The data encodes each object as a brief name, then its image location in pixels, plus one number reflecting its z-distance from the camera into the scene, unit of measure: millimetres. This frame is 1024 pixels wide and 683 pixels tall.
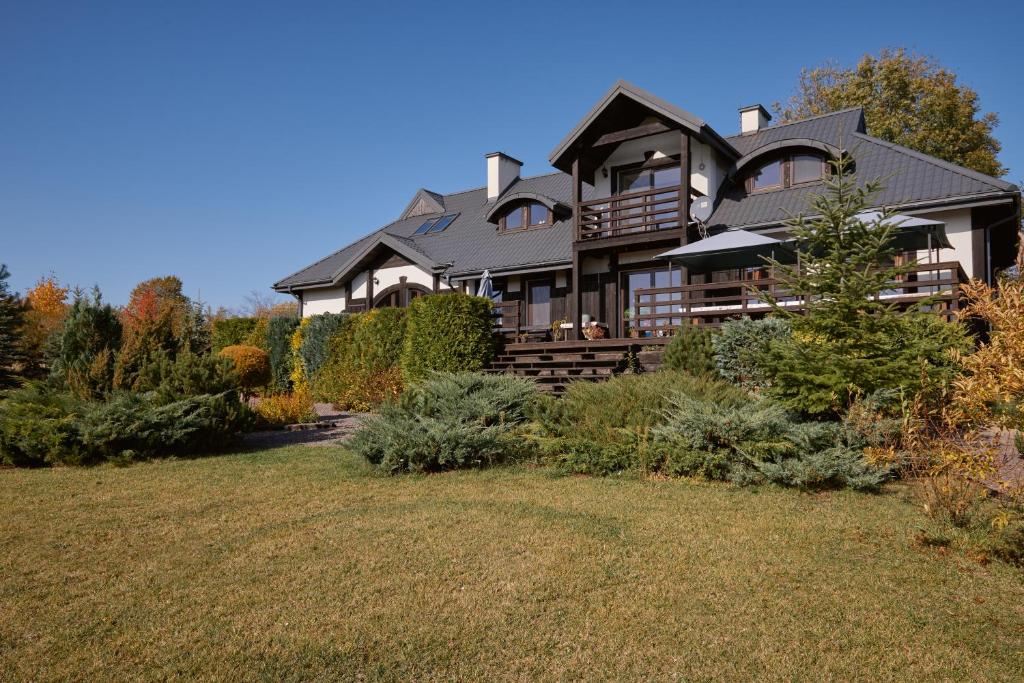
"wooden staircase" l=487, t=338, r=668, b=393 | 14297
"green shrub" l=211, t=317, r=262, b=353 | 23375
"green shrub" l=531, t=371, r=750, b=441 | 8383
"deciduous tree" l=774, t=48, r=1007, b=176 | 27109
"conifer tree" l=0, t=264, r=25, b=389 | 25328
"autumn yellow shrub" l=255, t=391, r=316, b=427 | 14023
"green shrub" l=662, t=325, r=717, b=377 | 12203
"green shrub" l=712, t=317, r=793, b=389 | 11477
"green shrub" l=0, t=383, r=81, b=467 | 8977
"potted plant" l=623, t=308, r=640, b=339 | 18875
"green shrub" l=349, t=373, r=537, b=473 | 8445
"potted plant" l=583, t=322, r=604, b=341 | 17897
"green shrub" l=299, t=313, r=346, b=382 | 19578
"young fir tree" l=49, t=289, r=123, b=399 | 10141
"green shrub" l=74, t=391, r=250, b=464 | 9172
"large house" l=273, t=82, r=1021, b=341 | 14938
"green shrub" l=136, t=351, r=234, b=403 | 10297
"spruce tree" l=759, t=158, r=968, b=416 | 7578
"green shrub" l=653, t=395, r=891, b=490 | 6922
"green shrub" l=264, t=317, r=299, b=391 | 21859
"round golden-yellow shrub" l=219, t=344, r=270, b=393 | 18891
